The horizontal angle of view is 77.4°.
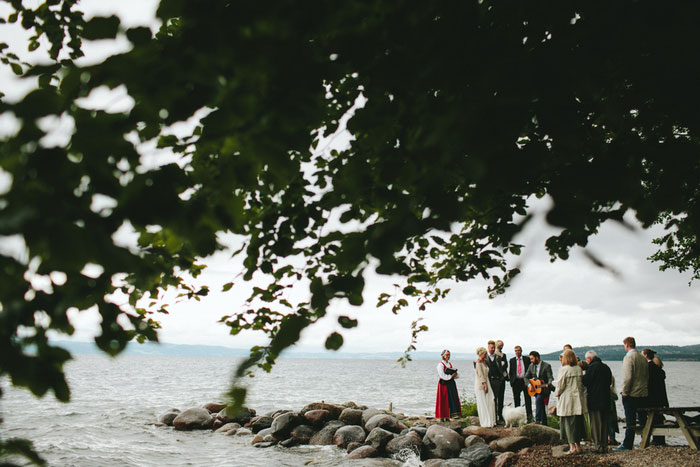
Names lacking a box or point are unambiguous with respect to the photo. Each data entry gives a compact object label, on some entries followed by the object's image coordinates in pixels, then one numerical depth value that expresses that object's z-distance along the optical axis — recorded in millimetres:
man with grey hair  9008
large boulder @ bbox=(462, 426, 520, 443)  11234
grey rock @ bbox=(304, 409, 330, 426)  14641
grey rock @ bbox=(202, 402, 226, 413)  19484
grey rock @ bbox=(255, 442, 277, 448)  13885
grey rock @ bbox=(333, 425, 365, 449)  12938
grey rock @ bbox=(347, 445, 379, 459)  11469
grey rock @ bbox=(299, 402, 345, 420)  15107
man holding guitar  11273
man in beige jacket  8977
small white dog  12305
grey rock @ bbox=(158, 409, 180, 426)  18352
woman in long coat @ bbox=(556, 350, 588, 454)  9047
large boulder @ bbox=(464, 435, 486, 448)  11000
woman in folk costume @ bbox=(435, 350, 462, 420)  13266
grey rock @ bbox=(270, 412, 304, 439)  14500
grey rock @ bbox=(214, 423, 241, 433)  16247
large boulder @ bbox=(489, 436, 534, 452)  10289
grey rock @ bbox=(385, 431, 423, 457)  11219
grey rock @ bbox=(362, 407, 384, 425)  14500
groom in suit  12375
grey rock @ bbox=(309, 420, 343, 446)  13656
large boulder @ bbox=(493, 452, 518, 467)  9312
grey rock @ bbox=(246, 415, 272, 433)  16297
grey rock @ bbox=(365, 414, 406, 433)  13219
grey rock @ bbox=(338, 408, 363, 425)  14578
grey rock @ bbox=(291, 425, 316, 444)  14109
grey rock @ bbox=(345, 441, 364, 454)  12242
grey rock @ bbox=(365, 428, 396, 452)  11828
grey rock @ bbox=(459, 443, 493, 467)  10031
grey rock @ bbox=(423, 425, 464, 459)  10922
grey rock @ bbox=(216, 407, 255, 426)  17453
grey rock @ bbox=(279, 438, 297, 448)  13766
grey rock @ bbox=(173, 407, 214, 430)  17297
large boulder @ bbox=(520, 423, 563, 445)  10471
